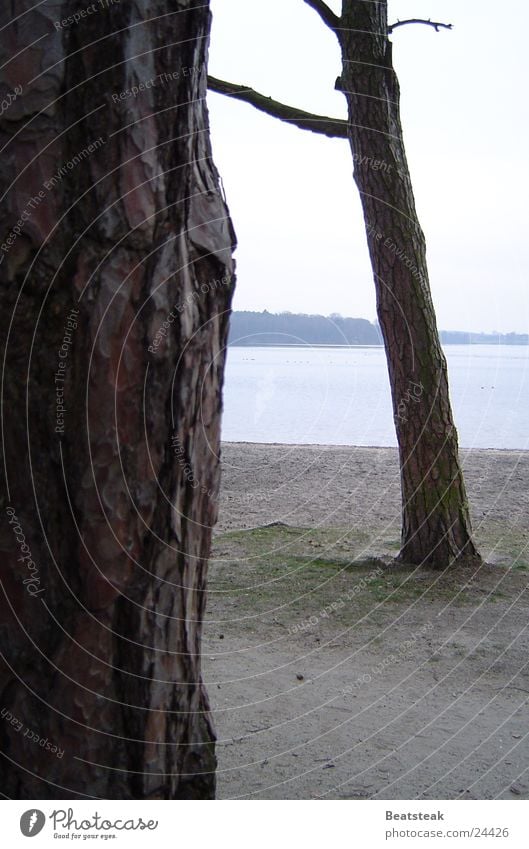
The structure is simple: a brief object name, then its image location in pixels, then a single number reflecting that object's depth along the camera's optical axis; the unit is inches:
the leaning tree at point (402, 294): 189.5
